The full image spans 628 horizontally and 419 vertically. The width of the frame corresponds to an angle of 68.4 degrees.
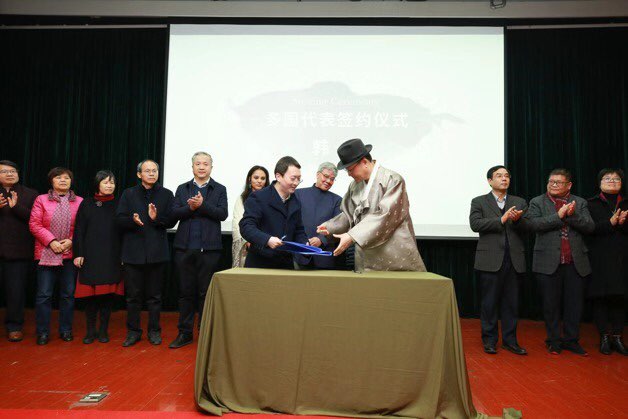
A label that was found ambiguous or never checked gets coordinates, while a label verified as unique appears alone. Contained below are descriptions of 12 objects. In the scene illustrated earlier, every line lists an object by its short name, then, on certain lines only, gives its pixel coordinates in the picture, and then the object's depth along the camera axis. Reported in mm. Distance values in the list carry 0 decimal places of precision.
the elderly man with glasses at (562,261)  3803
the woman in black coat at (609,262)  3895
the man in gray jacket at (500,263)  3848
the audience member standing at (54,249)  3916
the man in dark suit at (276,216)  3027
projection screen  5055
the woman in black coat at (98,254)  3861
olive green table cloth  2275
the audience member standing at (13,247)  3979
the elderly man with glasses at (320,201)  3730
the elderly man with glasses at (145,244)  3840
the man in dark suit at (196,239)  3859
